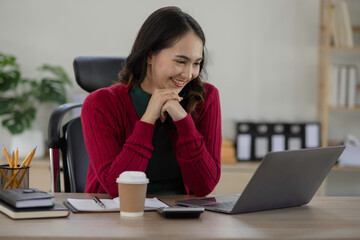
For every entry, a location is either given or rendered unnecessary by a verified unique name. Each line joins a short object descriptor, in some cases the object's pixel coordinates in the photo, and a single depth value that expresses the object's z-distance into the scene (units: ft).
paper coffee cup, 8.09
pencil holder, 9.02
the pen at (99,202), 8.55
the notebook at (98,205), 8.38
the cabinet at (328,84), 16.89
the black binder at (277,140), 17.13
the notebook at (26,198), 8.06
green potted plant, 16.46
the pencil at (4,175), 9.03
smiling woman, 9.56
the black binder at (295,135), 17.12
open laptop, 8.21
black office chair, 10.67
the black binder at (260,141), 17.07
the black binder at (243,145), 17.09
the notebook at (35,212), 7.98
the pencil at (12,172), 9.01
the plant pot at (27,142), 16.67
